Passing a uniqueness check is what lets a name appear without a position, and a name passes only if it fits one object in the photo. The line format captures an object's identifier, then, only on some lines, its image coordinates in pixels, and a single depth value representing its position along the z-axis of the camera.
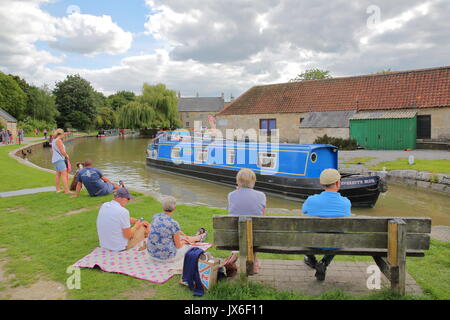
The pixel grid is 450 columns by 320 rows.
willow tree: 53.47
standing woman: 8.77
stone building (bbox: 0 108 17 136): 36.61
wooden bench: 3.29
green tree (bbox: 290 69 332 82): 63.12
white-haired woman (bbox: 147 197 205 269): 4.19
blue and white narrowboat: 10.52
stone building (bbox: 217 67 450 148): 21.89
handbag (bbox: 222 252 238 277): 3.80
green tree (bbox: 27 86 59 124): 54.91
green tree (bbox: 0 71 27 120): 50.46
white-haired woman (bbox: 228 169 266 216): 4.14
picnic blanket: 3.95
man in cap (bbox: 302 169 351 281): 3.64
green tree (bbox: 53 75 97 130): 62.53
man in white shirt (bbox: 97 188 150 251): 4.54
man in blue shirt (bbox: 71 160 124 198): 8.55
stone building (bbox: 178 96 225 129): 87.56
